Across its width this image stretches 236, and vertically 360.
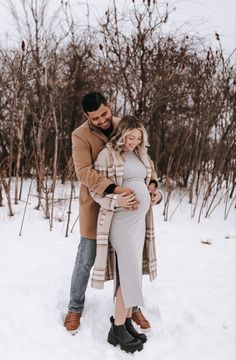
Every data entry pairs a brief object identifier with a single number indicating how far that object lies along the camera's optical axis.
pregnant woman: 2.16
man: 2.13
